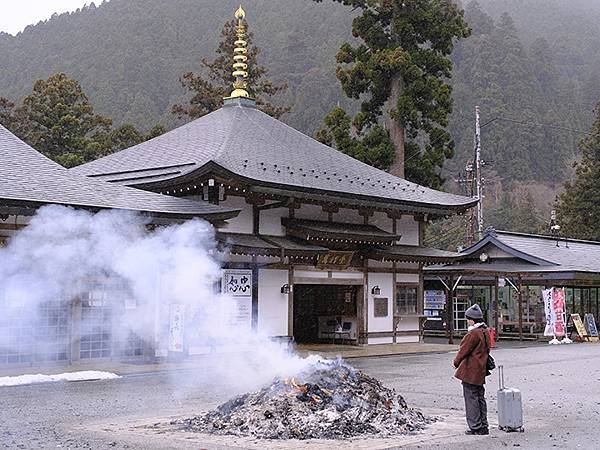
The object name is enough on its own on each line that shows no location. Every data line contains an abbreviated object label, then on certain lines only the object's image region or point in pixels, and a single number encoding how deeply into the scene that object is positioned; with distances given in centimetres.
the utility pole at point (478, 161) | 3805
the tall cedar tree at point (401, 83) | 3466
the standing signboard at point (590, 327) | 3097
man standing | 1010
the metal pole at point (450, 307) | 2908
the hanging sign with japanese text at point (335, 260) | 2444
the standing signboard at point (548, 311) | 2909
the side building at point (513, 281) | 2956
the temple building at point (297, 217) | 2198
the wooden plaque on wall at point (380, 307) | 2636
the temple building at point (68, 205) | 1723
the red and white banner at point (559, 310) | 2911
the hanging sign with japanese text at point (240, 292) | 2166
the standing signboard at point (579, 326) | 3038
